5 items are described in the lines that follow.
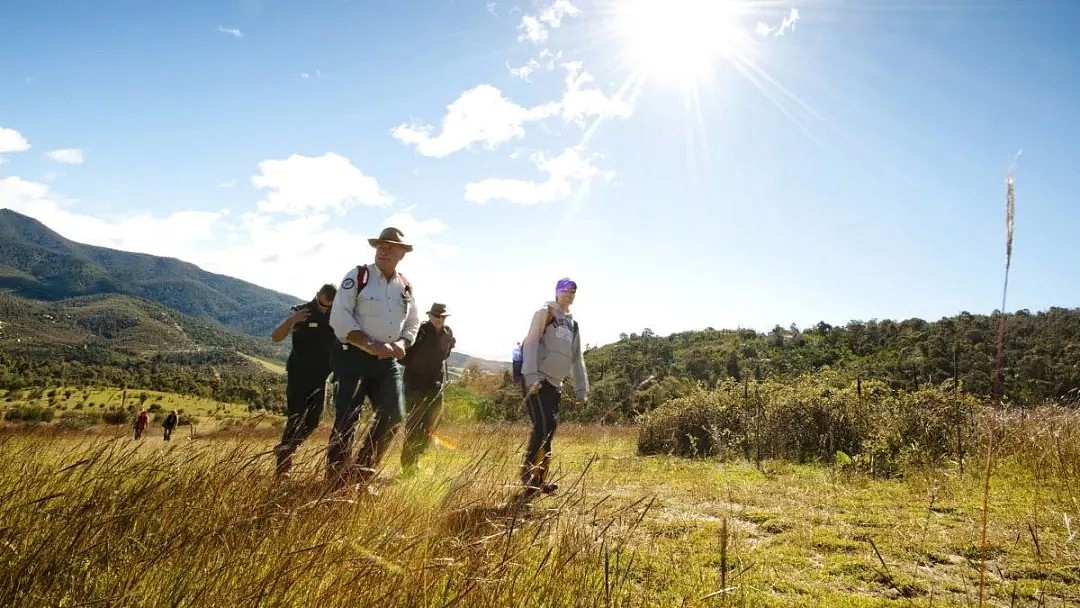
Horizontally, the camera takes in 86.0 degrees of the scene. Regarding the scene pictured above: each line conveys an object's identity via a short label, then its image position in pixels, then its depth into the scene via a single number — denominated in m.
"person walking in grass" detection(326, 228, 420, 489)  4.27
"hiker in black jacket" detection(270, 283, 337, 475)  5.03
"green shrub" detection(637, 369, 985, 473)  7.94
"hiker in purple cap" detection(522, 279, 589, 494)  5.24
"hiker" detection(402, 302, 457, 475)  6.24
